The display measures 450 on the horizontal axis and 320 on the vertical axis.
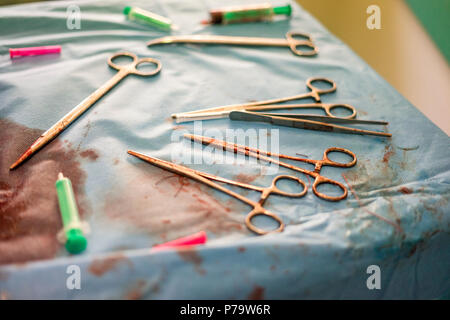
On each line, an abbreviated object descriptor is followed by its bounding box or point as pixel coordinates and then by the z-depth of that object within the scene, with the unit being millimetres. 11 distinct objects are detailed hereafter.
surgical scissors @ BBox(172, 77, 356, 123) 530
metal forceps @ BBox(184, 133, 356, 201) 475
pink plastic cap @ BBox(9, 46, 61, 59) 585
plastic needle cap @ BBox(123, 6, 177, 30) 649
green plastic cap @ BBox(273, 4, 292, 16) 692
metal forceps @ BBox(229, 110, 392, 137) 524
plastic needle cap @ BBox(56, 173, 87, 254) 417
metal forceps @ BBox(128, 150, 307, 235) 447
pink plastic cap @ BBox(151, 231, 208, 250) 425
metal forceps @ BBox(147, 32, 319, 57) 625
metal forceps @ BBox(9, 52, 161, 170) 489
